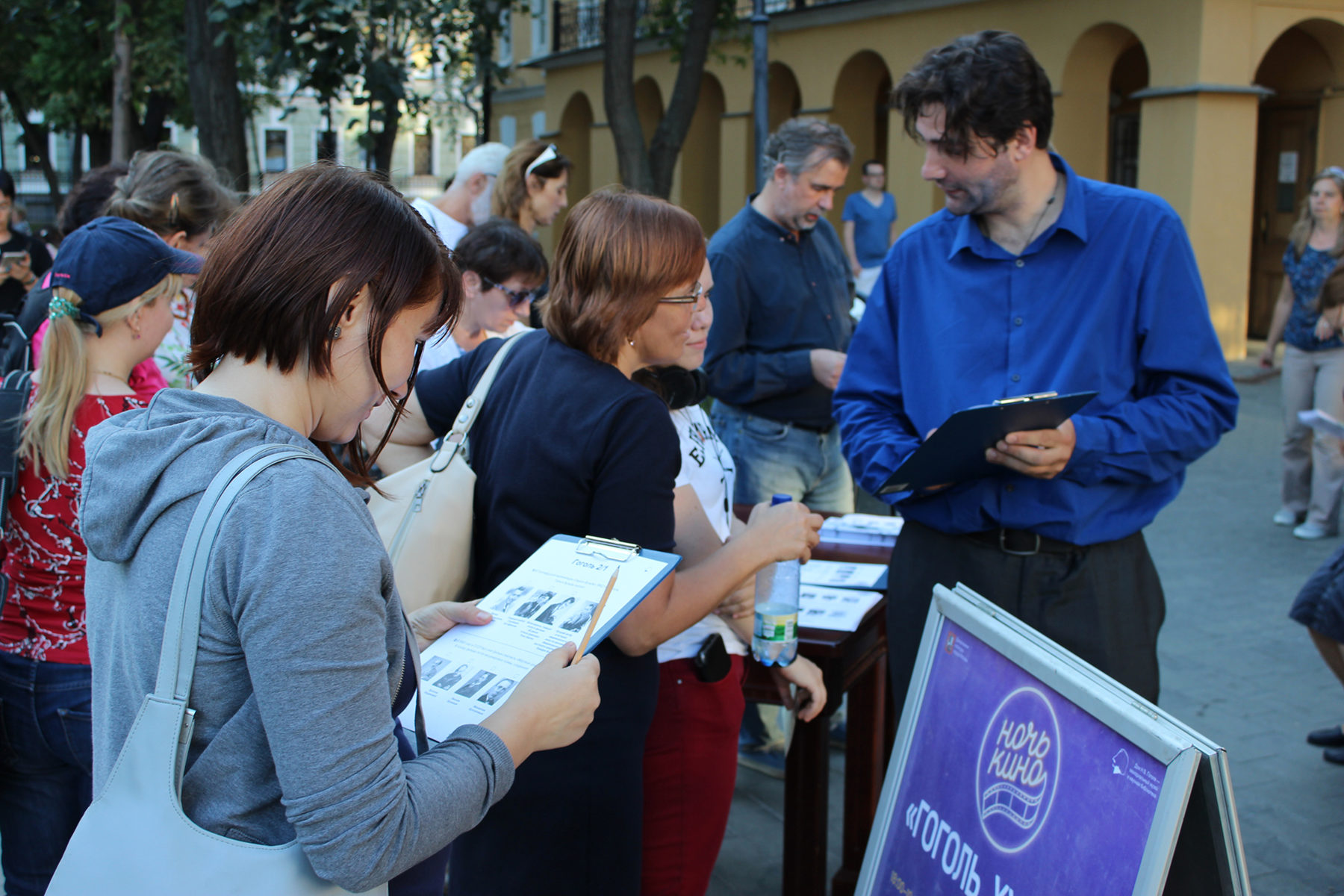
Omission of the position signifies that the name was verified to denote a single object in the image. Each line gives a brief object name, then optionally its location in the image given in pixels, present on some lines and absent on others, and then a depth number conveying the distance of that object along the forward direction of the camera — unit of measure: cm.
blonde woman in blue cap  231
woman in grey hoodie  115
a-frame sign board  157
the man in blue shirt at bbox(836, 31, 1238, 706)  234
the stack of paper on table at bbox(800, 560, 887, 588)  319
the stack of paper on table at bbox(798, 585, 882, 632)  285
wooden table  272
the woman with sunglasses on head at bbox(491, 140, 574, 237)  521
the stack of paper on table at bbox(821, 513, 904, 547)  363
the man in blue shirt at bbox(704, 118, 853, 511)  434
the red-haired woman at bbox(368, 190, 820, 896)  198
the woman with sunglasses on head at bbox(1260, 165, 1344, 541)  657
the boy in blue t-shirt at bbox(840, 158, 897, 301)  1394
